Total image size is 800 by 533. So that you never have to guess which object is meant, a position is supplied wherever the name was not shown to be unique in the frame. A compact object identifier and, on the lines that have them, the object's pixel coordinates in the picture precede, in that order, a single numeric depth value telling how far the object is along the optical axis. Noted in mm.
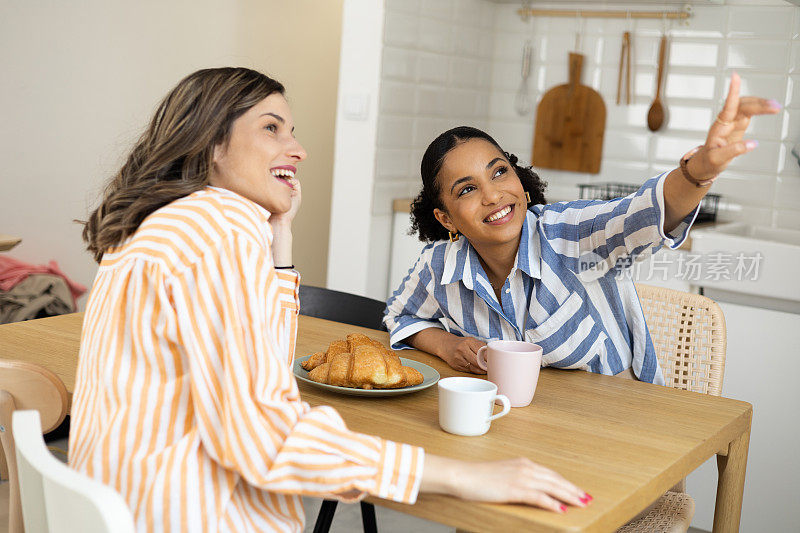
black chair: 2127
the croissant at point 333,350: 1419
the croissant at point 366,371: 1306
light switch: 3164
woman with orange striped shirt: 961
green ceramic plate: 1301
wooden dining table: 984
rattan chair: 1776
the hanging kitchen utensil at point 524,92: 3592
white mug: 1152
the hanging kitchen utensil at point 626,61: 3348
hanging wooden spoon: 3297
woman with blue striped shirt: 1605
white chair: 825
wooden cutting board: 3467
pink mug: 1312
